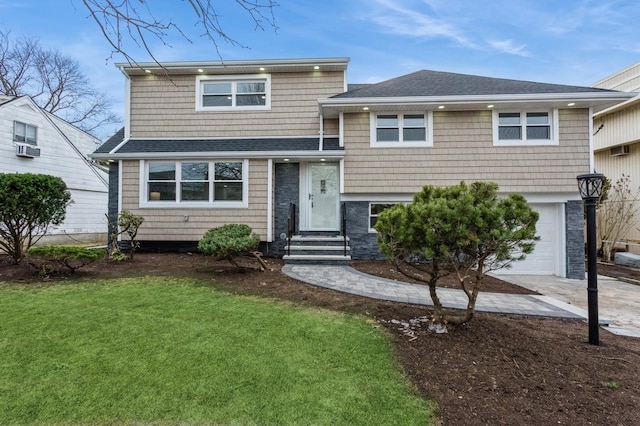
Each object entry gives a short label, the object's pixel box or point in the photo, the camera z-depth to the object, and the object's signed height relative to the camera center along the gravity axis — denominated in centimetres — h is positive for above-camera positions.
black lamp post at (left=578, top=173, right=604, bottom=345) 366 -24
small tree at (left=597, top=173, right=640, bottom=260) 1138 +19
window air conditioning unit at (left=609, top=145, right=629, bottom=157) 1213 +270
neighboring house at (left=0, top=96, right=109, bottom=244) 1214 +249
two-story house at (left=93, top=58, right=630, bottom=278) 860 +199
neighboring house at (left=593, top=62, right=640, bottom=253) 1159 +316
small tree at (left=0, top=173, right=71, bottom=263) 616 +23
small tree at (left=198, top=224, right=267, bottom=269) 630 -52
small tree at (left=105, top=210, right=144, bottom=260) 785 -34
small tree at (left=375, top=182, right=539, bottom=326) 320 -14
